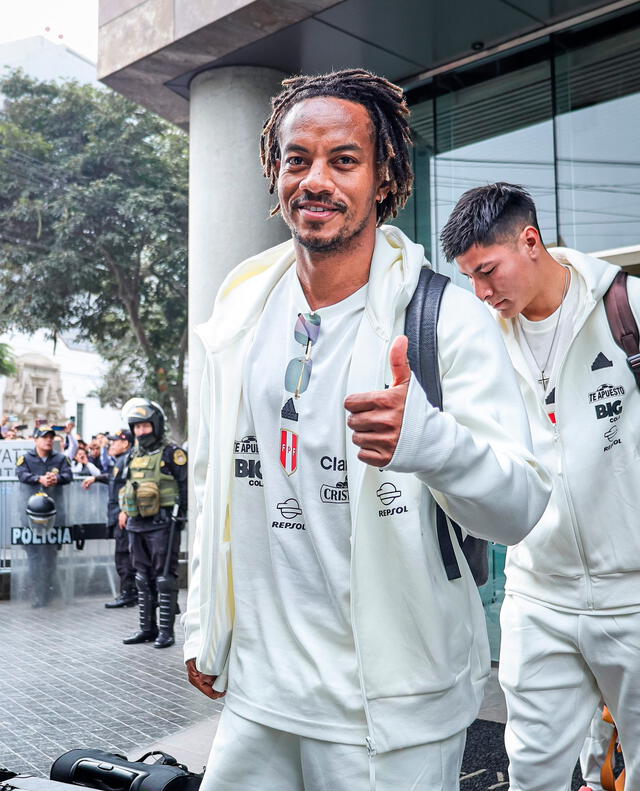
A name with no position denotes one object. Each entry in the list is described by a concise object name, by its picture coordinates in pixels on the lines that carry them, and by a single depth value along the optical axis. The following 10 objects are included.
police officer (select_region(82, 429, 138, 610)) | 10.69
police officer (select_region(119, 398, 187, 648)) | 8.81
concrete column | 7.72
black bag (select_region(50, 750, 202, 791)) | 2.93
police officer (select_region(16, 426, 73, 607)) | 11.26
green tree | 21.06
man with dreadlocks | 1.77
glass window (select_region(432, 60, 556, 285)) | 7.08
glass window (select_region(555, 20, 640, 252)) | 6.56
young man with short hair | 2.85
